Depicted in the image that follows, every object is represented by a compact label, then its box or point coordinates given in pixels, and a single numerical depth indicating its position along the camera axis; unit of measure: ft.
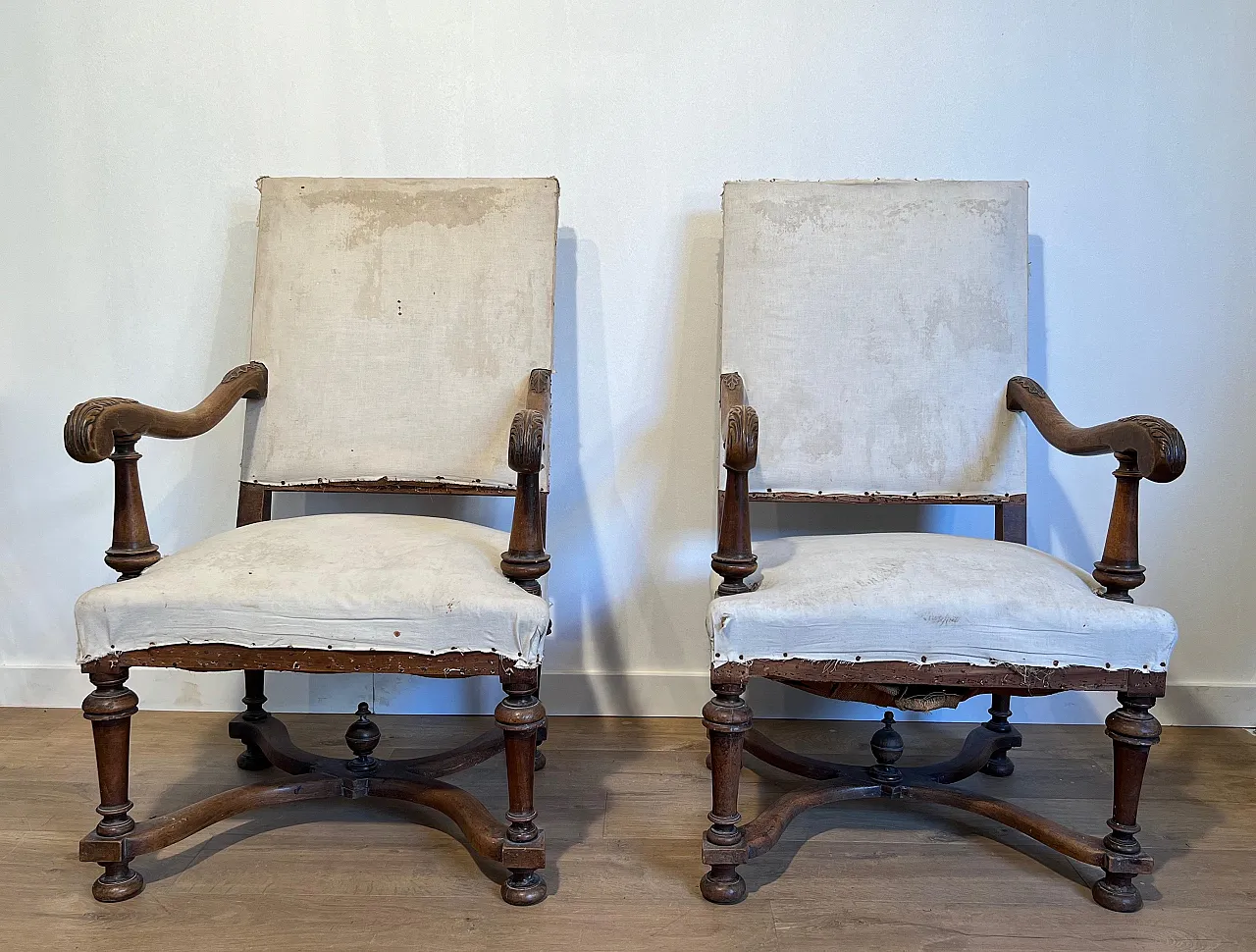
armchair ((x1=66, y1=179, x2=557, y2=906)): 4.36
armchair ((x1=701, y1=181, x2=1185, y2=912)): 4.38
